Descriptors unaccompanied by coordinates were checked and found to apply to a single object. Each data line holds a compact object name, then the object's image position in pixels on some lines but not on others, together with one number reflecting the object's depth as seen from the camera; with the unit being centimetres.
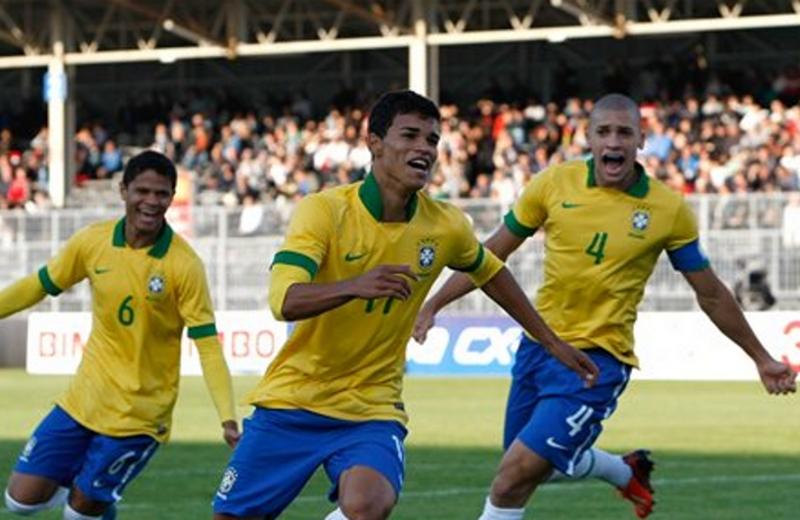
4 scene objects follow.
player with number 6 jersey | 1109
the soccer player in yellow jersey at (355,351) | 861
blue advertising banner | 3142
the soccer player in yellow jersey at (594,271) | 1129
